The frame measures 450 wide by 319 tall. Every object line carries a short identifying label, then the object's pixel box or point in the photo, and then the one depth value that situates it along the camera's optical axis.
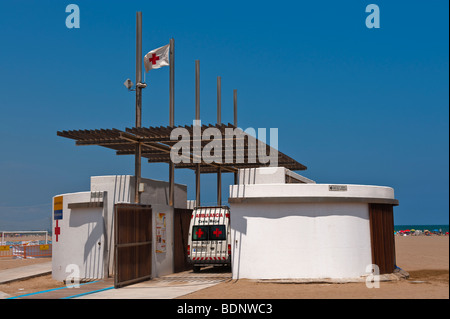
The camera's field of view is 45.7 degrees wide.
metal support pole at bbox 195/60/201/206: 25.81
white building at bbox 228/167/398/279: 18.33
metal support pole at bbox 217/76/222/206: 29.22
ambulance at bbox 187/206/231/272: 21.83
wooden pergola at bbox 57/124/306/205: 19.35
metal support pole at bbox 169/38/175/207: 23.27
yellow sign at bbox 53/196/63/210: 22.42
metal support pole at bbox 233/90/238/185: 31.41
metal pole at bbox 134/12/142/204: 20.91
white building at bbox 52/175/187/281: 20.89
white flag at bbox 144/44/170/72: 22.97
